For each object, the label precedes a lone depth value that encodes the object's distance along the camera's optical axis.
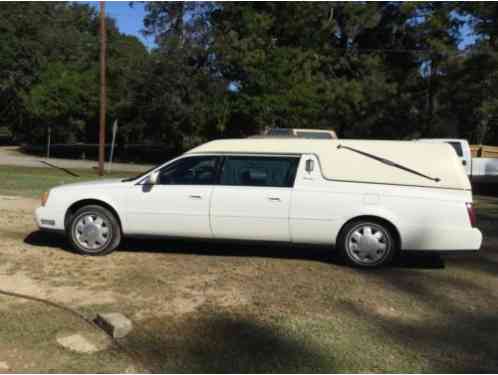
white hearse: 6.80
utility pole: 23.36
